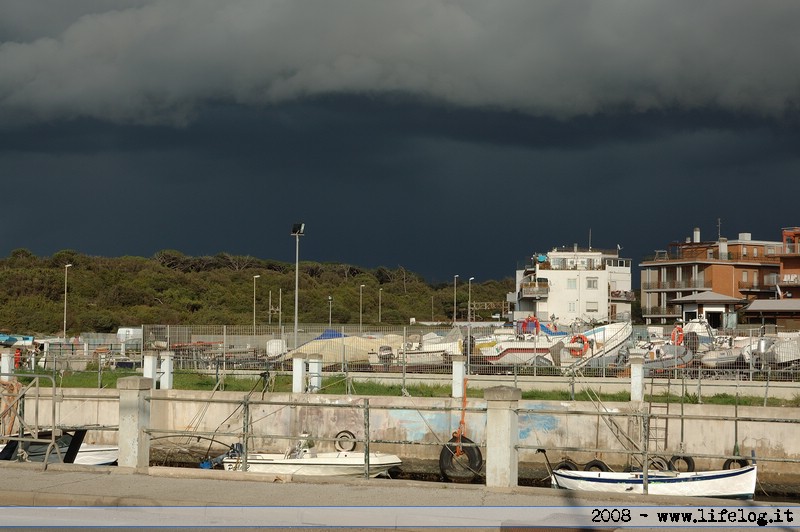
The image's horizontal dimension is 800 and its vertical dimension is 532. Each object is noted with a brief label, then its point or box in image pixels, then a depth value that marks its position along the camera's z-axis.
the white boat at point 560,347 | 39.56
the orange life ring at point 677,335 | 42.50
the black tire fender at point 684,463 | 22.78
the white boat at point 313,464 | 23.19
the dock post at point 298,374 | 30.12
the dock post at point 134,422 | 16.39
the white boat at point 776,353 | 36.66
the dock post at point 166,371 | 30.91
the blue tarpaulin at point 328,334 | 44.25
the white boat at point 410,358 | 37.88
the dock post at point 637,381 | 27.45
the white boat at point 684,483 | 19.88
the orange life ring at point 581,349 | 39.84
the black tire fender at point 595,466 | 22.16
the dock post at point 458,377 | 28.58
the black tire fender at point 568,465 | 22.25
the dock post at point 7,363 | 32.91
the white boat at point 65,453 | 20.19
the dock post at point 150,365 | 29.61
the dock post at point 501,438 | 14.80
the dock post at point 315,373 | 31.64
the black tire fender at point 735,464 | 23.80
